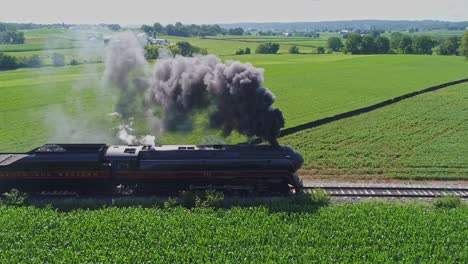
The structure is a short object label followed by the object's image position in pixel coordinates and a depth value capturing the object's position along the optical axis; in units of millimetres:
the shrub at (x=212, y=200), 23239
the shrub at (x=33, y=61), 78562
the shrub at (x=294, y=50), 139625
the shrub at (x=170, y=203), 23322
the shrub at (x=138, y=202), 24141
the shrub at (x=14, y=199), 23812
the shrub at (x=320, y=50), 143000
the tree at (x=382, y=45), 142000
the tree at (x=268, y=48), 137100
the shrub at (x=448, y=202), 23797
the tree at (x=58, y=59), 73150
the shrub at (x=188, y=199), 23703
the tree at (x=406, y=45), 142500
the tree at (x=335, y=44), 156250
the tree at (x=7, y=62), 81250
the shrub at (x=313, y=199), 23984
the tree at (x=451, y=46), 135125
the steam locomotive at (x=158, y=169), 24031
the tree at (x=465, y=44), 114688
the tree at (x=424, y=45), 141125
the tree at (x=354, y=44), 141750
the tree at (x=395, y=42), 145625
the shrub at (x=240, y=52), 126250
